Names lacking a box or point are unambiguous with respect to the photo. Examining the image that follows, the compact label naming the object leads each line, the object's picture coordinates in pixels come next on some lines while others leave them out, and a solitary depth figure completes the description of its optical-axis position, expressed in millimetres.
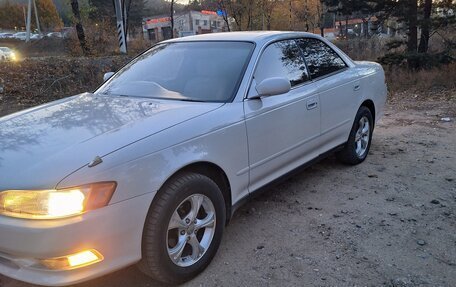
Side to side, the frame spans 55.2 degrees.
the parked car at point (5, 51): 24909
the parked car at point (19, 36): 54738
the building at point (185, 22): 69625
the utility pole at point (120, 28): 17281
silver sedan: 2334
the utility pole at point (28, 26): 36581
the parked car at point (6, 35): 55197
